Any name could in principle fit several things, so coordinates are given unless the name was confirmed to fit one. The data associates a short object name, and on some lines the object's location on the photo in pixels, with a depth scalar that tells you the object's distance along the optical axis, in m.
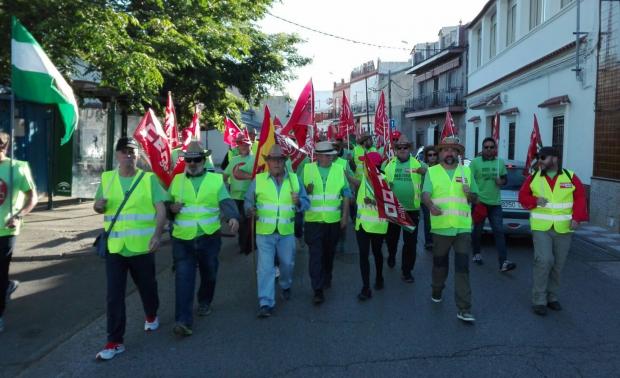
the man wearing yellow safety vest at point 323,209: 6.50
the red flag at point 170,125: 8.63
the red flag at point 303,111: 7.57
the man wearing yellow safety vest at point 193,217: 5.30
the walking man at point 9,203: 5.35
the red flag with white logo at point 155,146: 6.49
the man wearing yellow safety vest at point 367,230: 6.55
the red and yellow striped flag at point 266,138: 6.46
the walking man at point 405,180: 7.77
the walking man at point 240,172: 8.55
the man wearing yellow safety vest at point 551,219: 6.06
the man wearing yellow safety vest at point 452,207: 5.82
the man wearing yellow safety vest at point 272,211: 5.96
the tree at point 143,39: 9.36
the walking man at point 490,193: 8.12
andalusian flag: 5.42
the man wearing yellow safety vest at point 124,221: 4.80
